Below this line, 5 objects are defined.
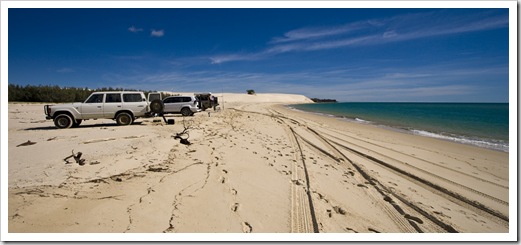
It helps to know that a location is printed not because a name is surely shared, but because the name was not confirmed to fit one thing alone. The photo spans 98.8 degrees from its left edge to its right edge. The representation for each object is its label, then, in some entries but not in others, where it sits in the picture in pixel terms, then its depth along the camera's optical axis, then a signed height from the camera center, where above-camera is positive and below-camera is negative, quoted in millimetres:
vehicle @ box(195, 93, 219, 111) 24697 +2664
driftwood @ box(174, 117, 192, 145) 6699 -472
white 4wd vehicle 10305 +715
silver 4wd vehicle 18391 +1507
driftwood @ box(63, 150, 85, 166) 4422 -726
